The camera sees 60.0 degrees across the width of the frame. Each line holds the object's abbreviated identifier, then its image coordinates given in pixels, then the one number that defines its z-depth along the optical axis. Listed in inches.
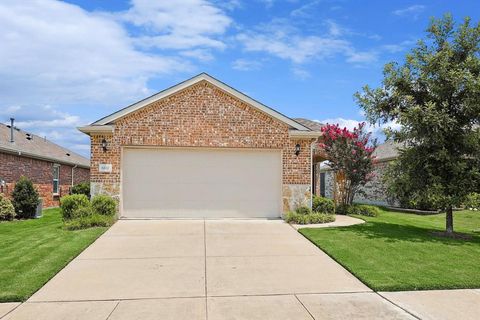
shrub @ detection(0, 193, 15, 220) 649.6
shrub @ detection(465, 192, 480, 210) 453.4
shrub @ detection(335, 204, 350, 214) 704.0
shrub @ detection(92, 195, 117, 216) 522.3
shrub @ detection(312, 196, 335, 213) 611.8
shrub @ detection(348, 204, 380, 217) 698.2
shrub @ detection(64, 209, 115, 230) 477.4
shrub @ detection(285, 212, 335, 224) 535.8
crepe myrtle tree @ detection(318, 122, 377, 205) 712.4
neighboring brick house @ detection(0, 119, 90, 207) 709.3
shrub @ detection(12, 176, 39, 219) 682.2
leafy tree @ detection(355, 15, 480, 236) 451.5
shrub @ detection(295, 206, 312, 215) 559.8
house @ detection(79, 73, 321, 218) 551.5
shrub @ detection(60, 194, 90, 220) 511.8
